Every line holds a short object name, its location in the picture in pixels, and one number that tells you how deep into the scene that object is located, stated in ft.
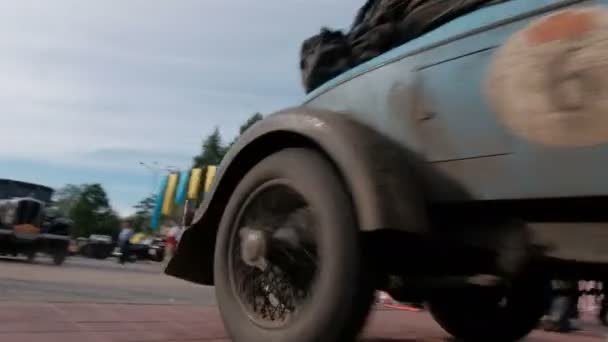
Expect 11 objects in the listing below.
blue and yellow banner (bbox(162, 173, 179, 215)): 130.82
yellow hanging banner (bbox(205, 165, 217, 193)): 106.16
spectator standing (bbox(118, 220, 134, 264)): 69.87
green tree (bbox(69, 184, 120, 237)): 275.69
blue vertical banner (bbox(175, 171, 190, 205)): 124.36
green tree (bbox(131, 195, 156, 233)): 292.77
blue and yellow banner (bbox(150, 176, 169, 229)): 136.77
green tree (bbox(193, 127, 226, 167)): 255.29
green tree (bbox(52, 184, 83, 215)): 310.65
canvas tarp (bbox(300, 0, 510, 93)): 8.62
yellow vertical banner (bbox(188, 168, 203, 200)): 114.21
